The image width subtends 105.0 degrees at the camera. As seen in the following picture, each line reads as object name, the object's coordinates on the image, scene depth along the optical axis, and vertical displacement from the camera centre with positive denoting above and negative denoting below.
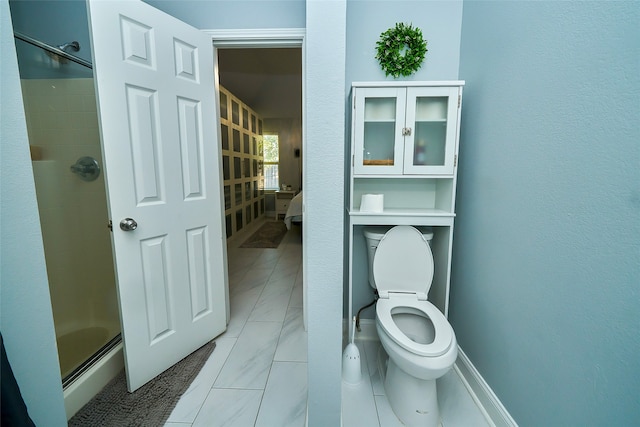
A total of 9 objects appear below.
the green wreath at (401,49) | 1.48 +0.76
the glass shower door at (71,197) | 1.48 -0.15
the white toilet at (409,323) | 1.10 -0.76
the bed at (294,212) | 4.32 -0.64
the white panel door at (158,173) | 1.19 +0.01
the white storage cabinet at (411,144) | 1.41 +0.18
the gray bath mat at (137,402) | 1.17 -1.16
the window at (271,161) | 6.35 +0.35
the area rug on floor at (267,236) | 4.00 -1.12
